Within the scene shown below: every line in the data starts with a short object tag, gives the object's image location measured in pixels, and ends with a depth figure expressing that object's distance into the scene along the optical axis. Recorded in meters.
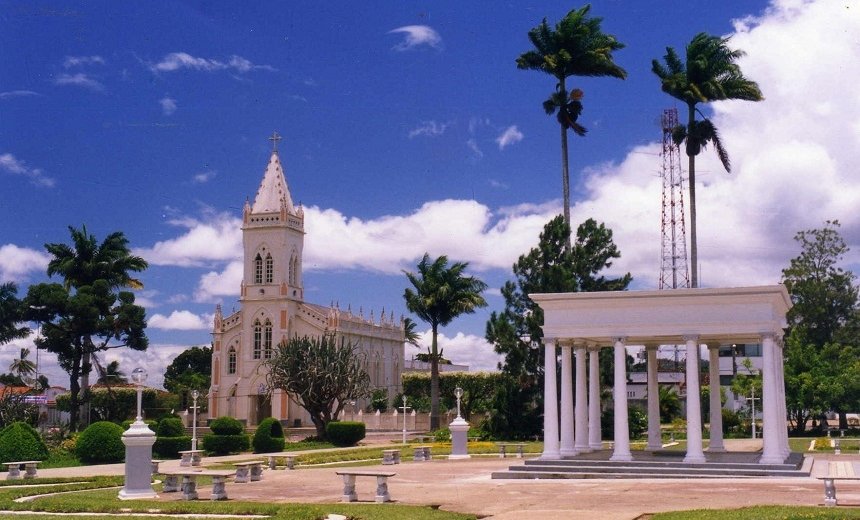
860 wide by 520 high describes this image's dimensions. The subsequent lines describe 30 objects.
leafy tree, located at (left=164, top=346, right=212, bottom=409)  107.31
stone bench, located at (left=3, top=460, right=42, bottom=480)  31.53
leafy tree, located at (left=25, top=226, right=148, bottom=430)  61.28
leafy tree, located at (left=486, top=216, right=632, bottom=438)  51.22
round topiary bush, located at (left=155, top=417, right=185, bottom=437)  49.41
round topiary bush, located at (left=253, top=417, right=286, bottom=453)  50.56
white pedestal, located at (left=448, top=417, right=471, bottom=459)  40.91
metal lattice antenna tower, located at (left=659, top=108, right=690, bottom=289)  75.81
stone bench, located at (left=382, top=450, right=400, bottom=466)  37.34
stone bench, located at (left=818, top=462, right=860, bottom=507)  20.31
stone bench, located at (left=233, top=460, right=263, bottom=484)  29.53
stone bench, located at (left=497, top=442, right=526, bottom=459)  39.53
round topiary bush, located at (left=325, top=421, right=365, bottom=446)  57.12
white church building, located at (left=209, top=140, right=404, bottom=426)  81.94
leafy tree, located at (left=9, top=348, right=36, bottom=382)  99.81
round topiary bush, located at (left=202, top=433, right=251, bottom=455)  49.81
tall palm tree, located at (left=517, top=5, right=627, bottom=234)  54.91
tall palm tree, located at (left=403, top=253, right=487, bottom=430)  66.69
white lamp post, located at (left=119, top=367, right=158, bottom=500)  24.41
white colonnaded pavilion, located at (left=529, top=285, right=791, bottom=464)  29.39
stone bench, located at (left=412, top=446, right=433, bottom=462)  39.45
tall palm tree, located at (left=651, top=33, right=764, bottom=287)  52.78
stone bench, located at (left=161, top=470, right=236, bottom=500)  24.00
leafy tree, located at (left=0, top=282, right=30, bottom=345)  69.19
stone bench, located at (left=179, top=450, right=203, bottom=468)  38.80
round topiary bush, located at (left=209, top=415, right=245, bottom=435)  51.03
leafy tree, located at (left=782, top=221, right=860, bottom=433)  80.44
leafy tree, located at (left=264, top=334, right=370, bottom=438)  60.41
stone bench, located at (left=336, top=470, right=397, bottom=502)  23.06
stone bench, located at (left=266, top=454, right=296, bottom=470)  36.03
